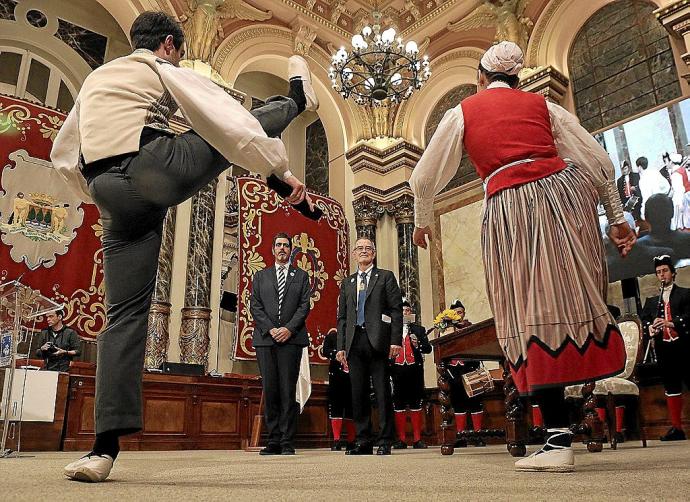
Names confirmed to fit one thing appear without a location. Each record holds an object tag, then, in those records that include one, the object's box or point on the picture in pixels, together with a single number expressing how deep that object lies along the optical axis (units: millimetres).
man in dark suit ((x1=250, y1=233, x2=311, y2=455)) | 3988
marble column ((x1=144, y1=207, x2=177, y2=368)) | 6440
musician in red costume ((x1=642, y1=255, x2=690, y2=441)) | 4777
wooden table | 3131
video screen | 6281
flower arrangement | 5974
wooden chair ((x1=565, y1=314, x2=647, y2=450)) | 3596
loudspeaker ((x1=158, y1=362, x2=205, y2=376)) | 5947
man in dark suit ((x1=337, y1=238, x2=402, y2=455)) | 3721
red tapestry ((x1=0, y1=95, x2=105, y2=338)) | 6090
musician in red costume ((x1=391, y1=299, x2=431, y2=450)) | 5672
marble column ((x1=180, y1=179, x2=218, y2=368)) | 6859
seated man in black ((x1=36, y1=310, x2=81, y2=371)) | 5441
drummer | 5348
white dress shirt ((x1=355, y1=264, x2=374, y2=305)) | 4090
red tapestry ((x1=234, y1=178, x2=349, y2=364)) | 7340
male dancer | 1601
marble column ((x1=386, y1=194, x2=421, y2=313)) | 8570
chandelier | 6703
